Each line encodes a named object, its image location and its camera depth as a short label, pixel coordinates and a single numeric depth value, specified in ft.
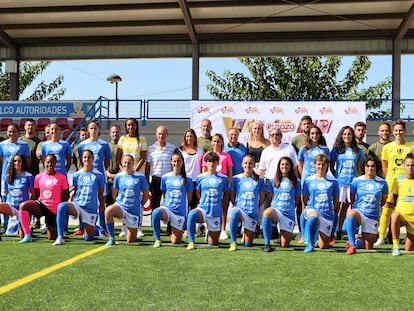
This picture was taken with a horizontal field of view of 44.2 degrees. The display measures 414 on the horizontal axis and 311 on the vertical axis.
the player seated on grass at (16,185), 21.99
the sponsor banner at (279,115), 33.78
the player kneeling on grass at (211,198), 19.98
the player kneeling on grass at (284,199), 19.67
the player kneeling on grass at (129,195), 20.66
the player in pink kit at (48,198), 21.01
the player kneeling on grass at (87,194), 21.07
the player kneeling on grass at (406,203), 18.81
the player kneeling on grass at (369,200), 19.44
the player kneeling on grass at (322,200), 19.49
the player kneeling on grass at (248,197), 19.90
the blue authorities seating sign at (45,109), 49.26
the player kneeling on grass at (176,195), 20.43
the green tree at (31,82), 95.40
